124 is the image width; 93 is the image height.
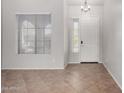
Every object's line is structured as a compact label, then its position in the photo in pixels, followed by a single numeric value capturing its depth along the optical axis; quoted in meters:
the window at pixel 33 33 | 4.06
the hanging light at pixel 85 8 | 4.21
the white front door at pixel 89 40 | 4.95
